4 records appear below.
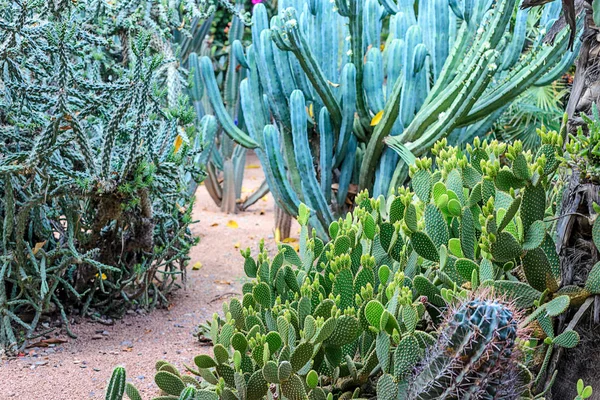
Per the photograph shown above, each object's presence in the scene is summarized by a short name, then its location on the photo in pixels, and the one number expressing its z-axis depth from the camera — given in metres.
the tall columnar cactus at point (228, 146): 5.91
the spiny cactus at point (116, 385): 1.64
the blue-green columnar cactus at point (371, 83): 3.89
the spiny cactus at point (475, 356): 1.36
